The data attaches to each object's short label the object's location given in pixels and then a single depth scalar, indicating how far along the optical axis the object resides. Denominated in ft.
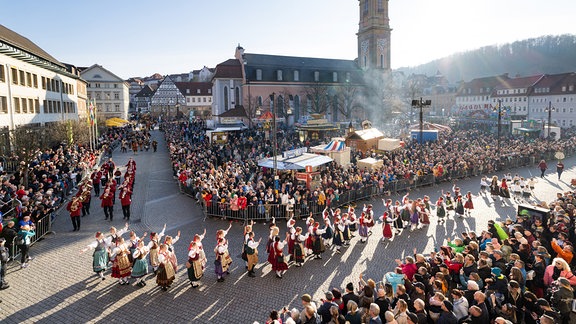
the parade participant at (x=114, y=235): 36.07
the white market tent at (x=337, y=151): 86.63
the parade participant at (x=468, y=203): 59.21
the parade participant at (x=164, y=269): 33.71
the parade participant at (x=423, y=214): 53.47
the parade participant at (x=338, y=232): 44.60
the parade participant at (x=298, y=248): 39.99
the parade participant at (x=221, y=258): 36.09
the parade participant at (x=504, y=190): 67.62
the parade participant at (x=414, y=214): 52.29
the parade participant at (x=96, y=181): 71.05
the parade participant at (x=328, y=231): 45.39
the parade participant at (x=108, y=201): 55.67
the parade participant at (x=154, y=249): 35.81
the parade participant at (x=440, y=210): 55.57
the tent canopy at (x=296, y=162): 69.15
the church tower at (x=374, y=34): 227.61
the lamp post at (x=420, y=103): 88.06
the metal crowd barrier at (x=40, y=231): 40.70
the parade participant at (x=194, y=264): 34.71
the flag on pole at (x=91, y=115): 101.60
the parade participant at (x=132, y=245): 35.94
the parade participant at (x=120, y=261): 35.01
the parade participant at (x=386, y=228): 47.55
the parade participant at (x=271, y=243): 37.65
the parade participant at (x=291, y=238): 40.70
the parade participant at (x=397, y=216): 51.04
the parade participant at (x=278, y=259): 37.06
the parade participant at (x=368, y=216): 47.65
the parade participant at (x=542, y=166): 87.76
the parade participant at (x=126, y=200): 55.21
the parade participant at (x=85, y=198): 57.74
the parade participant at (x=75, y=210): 50.14
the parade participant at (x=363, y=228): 47.29
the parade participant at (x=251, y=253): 37.29
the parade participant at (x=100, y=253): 36.17
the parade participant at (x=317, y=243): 42.06
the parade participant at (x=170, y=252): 34.60
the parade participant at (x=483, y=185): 74.69
